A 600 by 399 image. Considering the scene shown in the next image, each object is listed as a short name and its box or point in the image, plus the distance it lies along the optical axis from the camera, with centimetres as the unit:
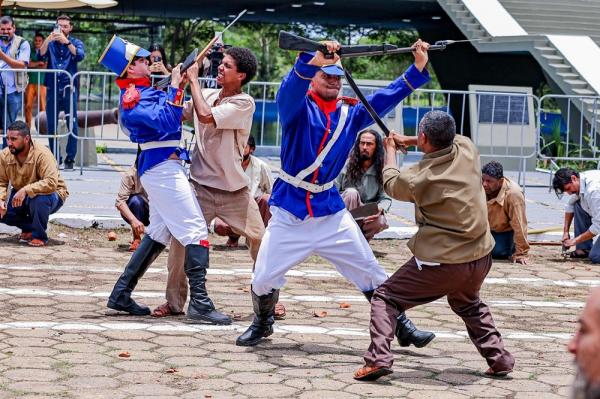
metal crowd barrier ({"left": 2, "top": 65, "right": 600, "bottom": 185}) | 1973
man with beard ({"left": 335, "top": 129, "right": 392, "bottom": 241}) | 1387
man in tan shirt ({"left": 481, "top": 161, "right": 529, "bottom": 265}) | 1389
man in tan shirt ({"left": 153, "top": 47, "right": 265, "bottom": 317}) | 1001
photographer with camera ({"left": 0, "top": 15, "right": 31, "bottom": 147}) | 1951
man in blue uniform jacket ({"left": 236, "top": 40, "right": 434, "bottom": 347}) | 865
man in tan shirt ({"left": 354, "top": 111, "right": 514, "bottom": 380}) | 801
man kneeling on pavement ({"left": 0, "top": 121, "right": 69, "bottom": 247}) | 1397
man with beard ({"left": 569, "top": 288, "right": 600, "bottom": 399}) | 282
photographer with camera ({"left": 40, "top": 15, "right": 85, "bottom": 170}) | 1974
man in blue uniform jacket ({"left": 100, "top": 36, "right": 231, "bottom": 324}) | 950
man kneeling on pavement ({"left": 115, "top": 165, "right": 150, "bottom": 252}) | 1393
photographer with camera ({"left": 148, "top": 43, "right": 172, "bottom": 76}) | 1034
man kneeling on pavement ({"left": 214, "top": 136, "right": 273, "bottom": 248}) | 1429
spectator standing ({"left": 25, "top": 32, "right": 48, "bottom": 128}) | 2073
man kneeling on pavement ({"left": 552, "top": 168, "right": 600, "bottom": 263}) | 1431
